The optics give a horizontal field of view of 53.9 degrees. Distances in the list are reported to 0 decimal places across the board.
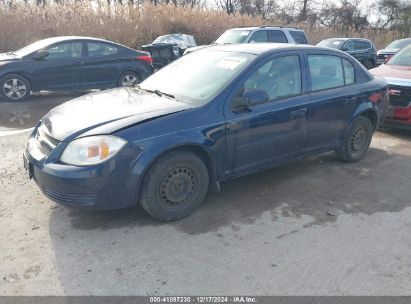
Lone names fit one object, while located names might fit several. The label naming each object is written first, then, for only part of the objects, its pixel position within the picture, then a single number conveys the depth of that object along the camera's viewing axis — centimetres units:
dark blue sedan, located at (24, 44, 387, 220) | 352
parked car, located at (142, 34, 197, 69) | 1409
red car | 689
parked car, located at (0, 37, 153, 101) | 942
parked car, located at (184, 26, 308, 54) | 1230
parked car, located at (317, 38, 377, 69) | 1825
